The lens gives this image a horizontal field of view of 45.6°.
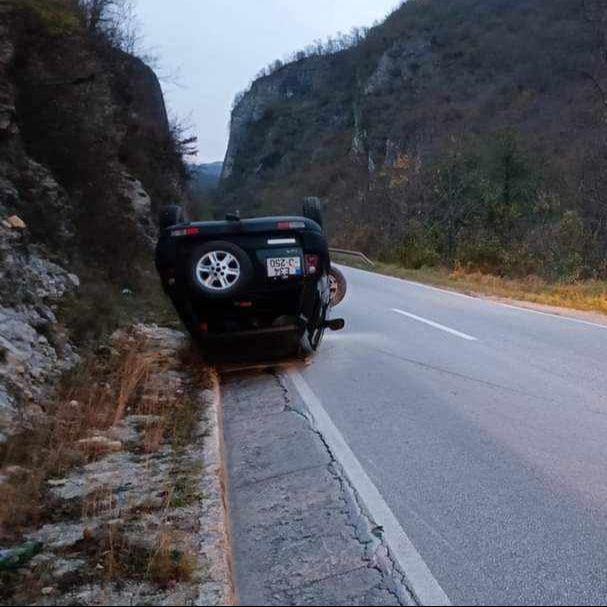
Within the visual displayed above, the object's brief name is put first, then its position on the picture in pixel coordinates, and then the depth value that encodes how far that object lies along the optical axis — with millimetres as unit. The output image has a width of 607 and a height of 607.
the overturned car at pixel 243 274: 7332
